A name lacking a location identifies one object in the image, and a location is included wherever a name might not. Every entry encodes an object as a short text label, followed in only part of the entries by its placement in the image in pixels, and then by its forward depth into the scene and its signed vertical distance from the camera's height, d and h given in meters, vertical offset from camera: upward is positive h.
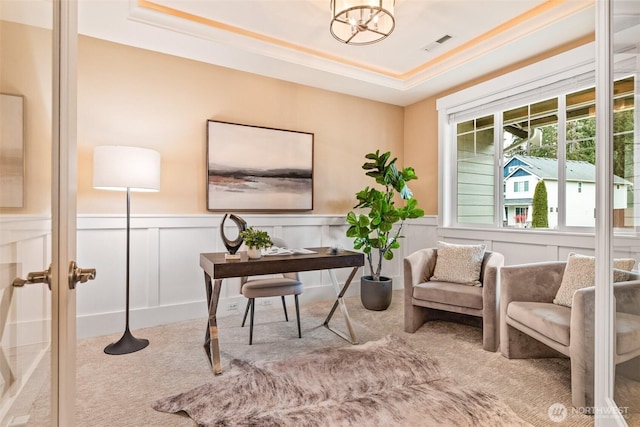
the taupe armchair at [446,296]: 2.48 -0.70
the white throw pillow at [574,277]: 2.10 -0.43
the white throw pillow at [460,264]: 2.81 -0.47
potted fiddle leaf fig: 3.53 -0.06
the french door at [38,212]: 0.68 +0.01
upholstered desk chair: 2.53 -0.61
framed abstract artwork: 3.33 +0.52
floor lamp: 2.39 +0.33
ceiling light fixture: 2.24 +1.50
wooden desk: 2.15 -0.39
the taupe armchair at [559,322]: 1.18 -0.63
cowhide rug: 1.66 -1.08
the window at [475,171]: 3.70 +0.53
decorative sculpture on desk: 2.39 -0.22
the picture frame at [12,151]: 0.65 +0.14
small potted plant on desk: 2.33 -0.20
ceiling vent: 3.09 +1.73
